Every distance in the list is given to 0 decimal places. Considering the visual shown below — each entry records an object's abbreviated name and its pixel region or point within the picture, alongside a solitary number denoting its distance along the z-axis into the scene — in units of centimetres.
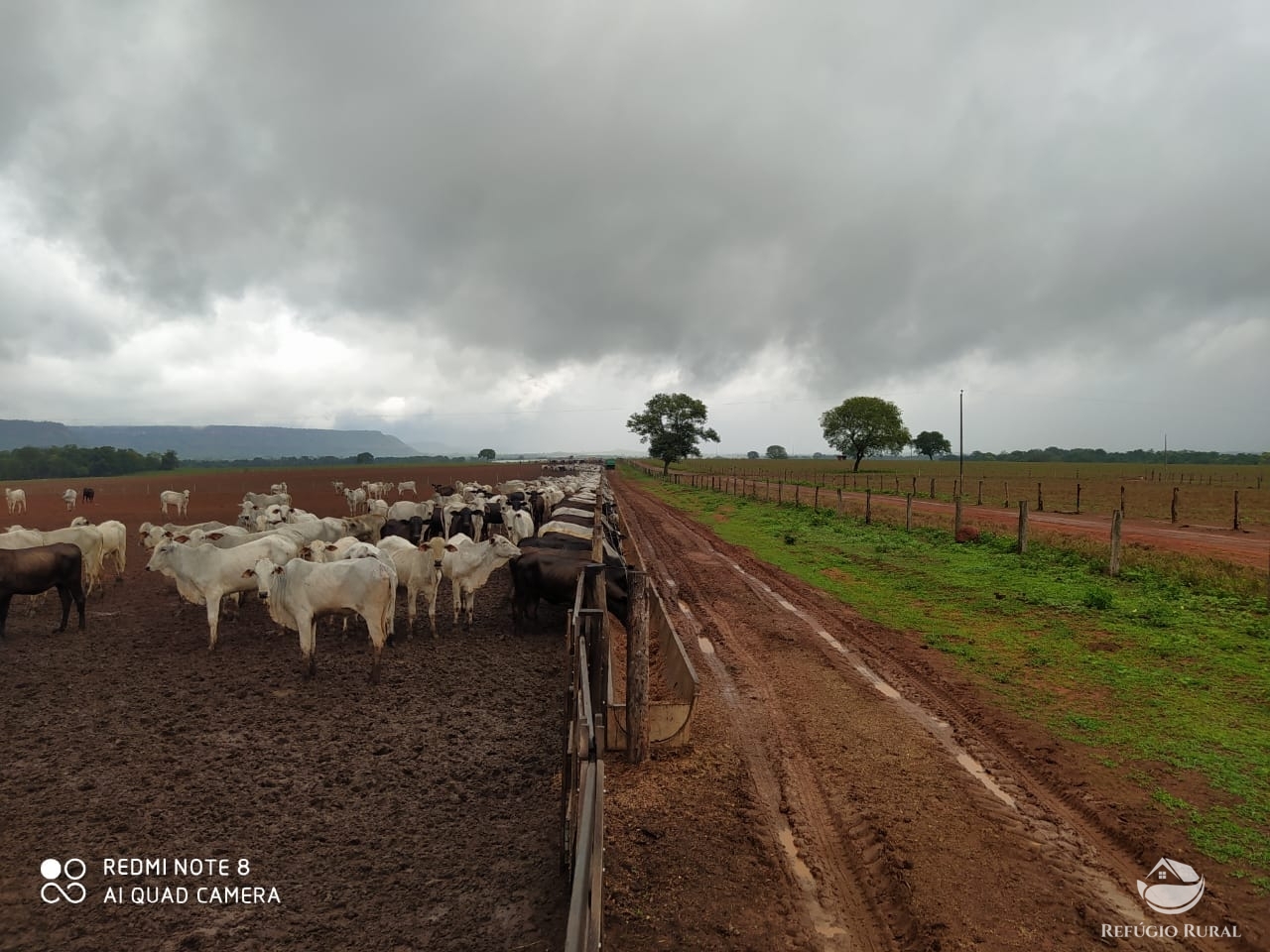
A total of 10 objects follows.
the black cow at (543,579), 1058
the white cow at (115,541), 1356
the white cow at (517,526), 1791
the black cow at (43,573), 931
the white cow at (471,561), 1116
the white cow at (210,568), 968
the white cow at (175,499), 2694
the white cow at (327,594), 849
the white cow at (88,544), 1266
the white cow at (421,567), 1072
